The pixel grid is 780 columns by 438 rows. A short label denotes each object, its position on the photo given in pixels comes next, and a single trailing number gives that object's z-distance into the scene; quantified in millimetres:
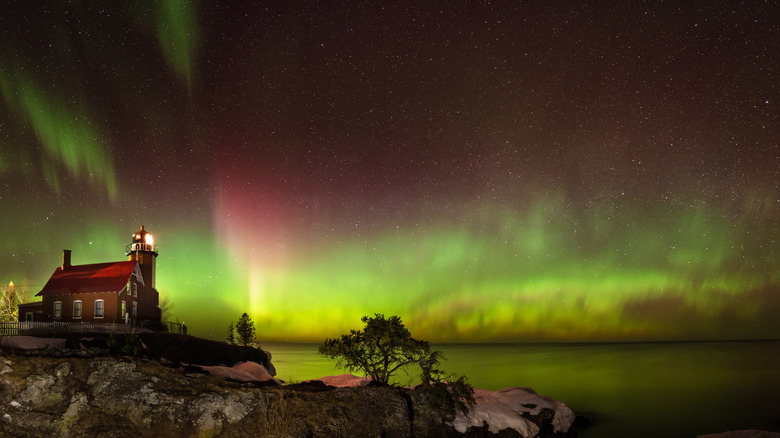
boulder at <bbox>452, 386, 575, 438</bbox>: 27250
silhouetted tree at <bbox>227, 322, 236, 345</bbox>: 61088
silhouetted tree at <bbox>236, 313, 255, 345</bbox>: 56562
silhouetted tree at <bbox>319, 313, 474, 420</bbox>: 29781
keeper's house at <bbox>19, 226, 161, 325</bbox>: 45750
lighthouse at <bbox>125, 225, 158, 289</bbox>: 53406
